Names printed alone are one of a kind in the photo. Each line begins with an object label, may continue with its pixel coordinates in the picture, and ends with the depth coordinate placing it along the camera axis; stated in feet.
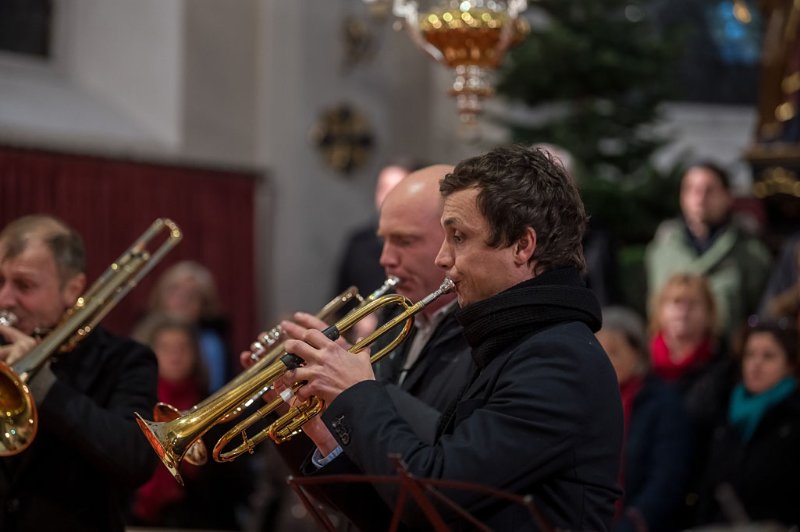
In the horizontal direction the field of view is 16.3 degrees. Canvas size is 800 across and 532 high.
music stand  19.88
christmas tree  72.65
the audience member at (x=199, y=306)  56.89
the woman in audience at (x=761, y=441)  43.47
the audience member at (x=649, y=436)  44.81
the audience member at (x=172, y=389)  47.27
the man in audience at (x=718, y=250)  58.55
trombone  27.04
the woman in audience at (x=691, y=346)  48.06
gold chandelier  35.18
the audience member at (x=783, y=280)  52.91
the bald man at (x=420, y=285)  28.06
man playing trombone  27.62
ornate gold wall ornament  75.86
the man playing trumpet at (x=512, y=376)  20.91
